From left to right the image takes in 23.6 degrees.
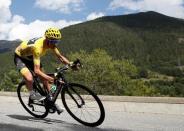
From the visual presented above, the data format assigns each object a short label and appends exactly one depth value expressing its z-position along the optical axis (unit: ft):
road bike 23.32
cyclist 24.04
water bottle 25.07
